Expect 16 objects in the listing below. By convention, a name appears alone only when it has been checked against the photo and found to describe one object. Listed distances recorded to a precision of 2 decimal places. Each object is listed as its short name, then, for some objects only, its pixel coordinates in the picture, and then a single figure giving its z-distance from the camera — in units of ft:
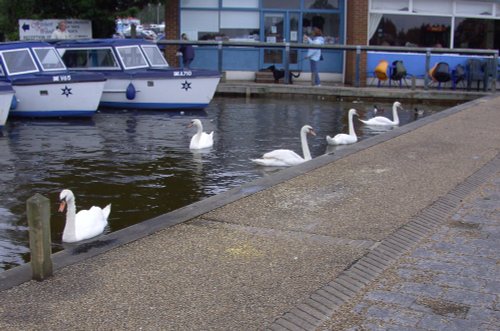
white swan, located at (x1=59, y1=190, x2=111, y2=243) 24.77
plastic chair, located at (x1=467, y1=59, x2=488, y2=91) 76.54
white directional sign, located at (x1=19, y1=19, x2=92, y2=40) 81.87
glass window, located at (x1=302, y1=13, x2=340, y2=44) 85.97
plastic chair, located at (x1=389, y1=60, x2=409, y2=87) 77.56
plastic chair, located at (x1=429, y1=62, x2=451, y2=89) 77.20
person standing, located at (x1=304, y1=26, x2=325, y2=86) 79.10
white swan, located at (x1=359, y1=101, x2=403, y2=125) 56.34
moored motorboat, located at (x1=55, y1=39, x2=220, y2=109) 63.67
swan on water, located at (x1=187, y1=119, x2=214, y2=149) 44.55
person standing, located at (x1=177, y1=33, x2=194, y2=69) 79.82
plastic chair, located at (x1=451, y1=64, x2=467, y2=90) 77.42
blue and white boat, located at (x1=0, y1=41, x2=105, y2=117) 56.39
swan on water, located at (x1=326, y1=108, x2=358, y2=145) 46.24
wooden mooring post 18.07
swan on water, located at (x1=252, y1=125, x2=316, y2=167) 39.06
